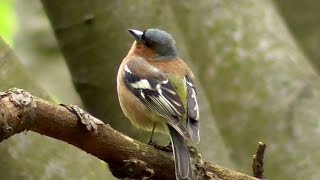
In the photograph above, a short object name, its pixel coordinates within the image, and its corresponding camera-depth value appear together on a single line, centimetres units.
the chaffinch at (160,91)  741
